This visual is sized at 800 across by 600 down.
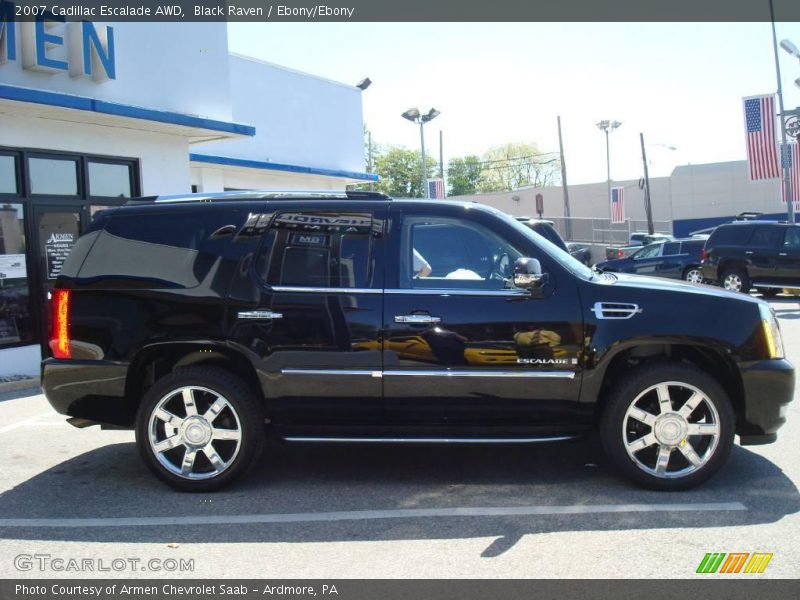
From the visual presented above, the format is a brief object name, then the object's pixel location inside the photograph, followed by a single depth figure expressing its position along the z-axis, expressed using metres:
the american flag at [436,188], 29.25
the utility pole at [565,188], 44.69
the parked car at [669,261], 21.75
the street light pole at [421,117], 25.27
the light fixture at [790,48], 23.80
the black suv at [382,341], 4.86
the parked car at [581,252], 18.88
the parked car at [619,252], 25.92
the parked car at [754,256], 17.83
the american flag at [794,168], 28.34
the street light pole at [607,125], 48.91
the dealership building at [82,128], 9.77
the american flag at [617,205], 44.28
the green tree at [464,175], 96.25
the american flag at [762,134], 24.31
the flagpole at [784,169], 24.08
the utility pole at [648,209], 44.72
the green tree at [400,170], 78.00
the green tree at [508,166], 99.44
